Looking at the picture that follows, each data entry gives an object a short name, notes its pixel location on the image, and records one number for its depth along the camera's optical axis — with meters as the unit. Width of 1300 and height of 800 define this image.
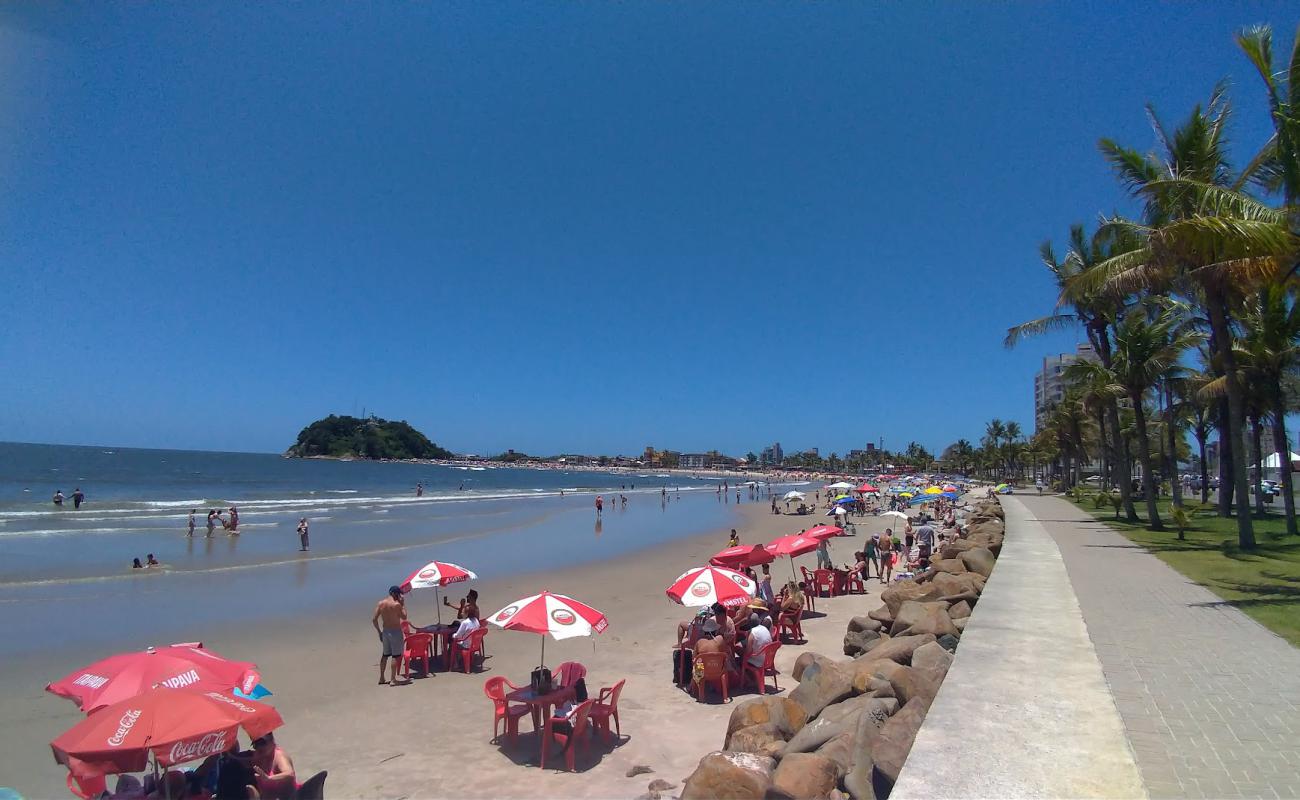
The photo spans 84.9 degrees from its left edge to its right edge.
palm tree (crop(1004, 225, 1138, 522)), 22.20
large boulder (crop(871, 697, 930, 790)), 4.59
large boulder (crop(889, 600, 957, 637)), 7.98
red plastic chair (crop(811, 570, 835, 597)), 15.80
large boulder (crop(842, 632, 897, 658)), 9.70
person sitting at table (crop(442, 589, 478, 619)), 11.06
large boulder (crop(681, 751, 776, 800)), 4.57
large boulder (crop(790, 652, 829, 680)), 8.13
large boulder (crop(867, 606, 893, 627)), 9.95
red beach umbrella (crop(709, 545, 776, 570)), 12.73
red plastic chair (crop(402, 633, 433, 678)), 10.42
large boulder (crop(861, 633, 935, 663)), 7.11
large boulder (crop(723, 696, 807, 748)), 5.96
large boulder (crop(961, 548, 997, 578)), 12.42
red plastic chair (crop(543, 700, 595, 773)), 7.05
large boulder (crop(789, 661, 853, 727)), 6.24
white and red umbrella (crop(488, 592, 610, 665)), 7.64
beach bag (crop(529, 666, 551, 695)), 7.74
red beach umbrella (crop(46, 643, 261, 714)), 5.20
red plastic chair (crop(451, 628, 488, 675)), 10.61
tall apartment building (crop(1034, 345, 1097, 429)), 130.88
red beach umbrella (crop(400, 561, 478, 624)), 11.44
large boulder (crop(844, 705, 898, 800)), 4.43
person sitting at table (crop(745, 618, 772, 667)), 9.22
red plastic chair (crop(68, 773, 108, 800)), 4.78
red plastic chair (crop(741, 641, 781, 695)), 9.21
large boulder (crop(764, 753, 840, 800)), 4.47
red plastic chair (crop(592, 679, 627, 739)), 7.60
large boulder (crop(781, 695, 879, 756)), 5.15
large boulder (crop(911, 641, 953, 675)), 6.49
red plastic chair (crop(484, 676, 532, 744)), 7.57
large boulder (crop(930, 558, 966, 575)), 12.40
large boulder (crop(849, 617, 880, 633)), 9.91
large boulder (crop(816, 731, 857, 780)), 4.72
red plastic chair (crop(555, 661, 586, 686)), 7.89
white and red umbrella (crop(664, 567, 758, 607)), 9.39
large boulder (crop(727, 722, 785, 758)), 5.51
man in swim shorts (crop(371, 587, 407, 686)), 9.90
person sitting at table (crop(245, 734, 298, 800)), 5.45
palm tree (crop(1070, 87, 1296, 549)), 11.54
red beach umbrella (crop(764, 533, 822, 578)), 14.21
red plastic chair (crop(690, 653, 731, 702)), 8.90
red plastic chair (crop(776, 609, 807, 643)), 11.62
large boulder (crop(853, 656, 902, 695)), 6.19
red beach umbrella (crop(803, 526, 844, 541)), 15.74
